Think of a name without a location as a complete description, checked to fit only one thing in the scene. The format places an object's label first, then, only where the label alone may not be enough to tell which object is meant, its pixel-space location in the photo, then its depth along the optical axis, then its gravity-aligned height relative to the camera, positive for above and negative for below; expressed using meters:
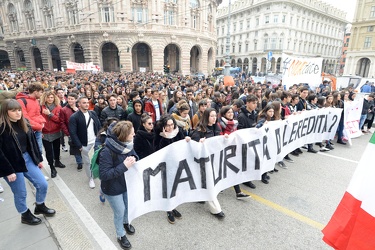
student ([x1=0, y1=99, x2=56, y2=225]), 2.74 -1.15
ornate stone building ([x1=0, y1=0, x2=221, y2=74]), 32.84 +5.95
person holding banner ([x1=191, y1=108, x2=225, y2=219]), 3.67 -0.94
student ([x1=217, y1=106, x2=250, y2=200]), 4.07 -0.92
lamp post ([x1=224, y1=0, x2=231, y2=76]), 18.45 +0.75
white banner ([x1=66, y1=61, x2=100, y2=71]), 20.77 +0.29
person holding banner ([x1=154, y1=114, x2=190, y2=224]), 3.38 -0.99
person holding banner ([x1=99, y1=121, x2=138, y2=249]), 2.53 -1.06
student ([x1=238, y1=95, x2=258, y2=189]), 4.54 -0.91
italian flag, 1.64 -1.07
